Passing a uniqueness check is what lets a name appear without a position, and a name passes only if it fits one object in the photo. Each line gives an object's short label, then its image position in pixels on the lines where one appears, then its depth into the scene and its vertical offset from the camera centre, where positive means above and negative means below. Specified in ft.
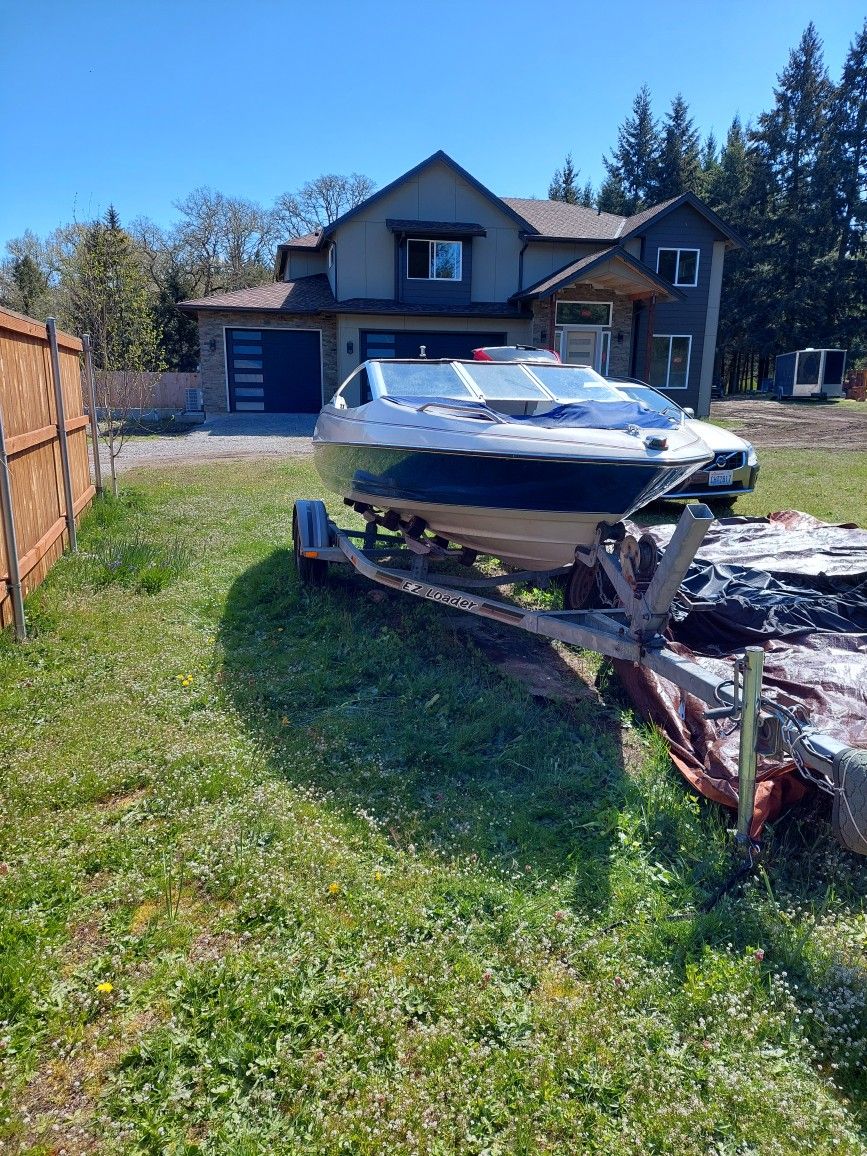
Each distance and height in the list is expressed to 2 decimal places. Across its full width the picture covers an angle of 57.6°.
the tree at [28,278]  125.39 +19.05
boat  13.88 -1.22
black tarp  11.82 -4.62
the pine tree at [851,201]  127.34 +31.05
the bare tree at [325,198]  161.38 +38.02
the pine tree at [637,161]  155.12 +44.58
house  73.26 +8.43
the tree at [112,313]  34.68 +3.17
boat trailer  9.10 -3.92
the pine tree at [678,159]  149.07 +42.93
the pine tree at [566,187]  183.73 +47.91
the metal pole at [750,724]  9.37 -3.83
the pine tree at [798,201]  128.36 +31.62
